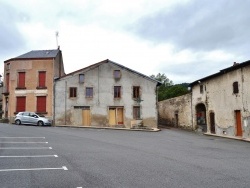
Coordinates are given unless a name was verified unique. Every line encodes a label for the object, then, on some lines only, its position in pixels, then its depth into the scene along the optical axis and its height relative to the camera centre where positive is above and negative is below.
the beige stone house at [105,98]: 23.14 +1.48
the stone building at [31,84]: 23.54 +3.16
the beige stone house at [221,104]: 16.19 +0.63
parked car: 21.67 -0.74
